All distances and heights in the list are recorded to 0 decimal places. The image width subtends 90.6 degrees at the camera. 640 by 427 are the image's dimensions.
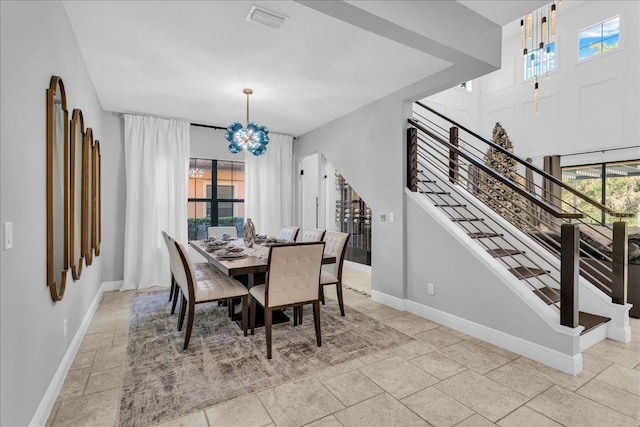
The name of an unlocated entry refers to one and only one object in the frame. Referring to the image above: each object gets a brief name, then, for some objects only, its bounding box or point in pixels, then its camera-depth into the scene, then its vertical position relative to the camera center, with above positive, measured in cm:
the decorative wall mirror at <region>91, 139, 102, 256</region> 354 +14
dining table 268 -45
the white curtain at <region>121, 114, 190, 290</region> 466 +27
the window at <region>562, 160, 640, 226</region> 552 +52
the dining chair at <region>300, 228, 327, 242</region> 391 -31
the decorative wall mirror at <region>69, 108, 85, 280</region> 236 +13
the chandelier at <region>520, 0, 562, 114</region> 545 +335
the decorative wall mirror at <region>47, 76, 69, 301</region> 190 +14
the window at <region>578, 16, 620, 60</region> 548 +310
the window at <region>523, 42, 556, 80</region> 619 +302
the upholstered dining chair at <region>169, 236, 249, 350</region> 266 -70
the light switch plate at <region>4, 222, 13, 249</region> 134 -10
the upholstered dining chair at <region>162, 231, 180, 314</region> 320 -91
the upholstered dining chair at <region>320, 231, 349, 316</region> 349 -50
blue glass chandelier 370 +87
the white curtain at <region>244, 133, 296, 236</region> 574 +46
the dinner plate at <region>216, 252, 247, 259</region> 297 -42
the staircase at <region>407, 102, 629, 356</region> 231 -36
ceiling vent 222 +141
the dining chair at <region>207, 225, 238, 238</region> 493 -32
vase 377 -28
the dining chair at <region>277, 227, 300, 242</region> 443 -33
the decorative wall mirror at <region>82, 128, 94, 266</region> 286 +14
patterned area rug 200 -117
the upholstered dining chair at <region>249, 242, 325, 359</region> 255 -58
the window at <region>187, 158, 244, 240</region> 556 +29
